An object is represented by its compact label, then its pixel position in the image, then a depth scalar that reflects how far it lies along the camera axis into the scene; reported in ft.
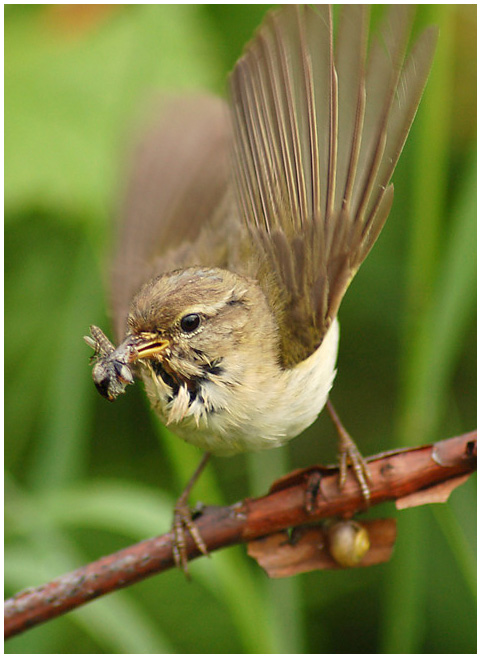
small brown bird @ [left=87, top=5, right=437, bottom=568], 5.67
